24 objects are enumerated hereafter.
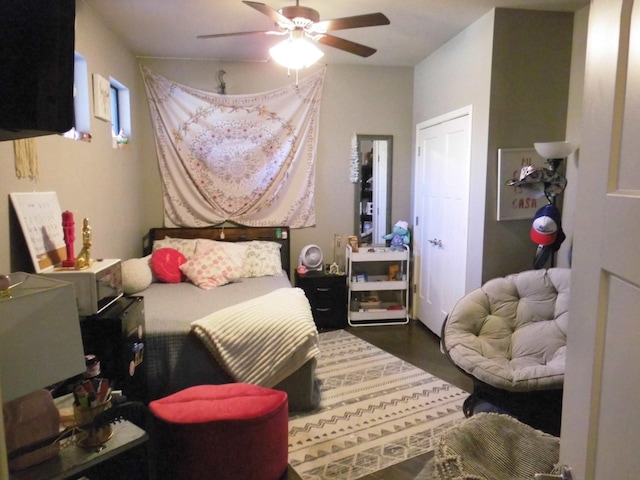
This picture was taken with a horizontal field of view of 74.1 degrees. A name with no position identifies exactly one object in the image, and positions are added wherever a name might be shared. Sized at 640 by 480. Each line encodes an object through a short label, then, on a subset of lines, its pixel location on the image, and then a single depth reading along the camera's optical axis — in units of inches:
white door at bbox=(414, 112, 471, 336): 136.0
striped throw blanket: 95.9
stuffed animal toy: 170.1
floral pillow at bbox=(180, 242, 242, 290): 135.0
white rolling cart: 164.6
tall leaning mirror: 174.2
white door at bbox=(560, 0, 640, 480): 24.7
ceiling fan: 91.7
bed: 97.3
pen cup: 53.0
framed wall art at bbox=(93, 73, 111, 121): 114.3
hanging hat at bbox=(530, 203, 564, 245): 110.4
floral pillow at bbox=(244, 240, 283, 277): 149.9
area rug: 85.5
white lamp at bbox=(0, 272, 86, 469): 41.5
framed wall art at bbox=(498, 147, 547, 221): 120.8
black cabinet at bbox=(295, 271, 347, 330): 160.7
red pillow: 137.7
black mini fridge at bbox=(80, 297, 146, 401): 74.5
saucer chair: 84.7
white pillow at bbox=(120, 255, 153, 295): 123.9
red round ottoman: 72.4
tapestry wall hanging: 158.7
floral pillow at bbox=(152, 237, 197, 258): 150.3
